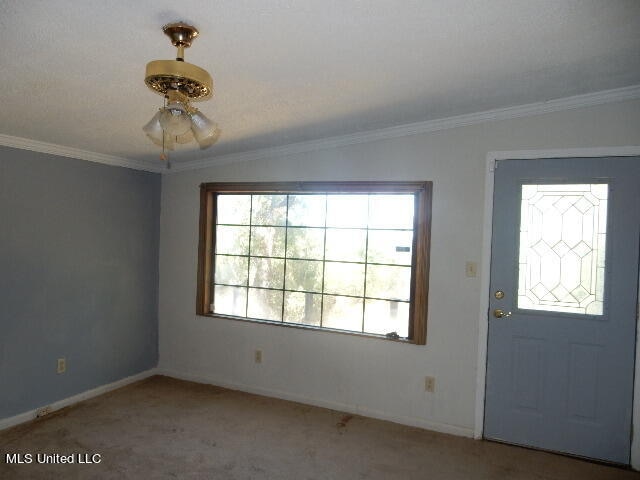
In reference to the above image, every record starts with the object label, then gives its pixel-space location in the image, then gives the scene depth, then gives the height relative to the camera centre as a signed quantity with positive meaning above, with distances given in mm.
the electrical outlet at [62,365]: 3500 -1129
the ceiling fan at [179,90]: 1473 +457
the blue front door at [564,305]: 2873 -438
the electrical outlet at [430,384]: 3367 -1117
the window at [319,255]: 3508 -222
